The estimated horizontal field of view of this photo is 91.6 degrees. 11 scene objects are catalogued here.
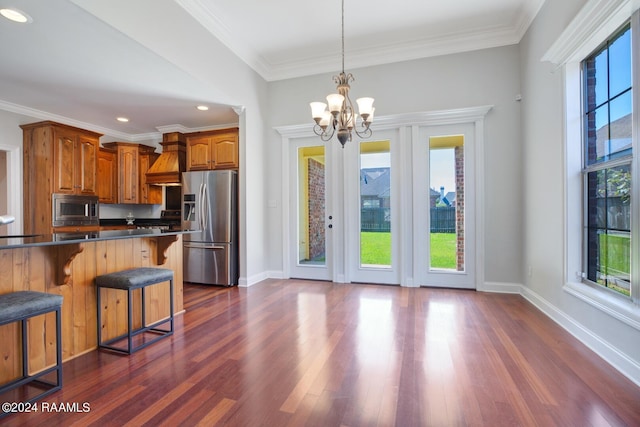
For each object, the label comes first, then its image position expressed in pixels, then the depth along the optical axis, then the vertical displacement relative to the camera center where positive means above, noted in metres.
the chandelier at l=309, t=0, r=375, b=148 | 2.66 +0.89
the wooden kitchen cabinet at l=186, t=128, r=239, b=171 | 4.64 +0.98
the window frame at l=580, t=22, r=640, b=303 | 2.04 +0.40
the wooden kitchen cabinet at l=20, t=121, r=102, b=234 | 4.44 +0.69
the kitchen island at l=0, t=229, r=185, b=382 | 1.91 -0.46
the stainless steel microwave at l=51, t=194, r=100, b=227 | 4.48 +0.08
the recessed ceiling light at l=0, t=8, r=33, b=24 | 2.24 +1.48
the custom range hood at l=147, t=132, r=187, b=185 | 5.21 +0.88
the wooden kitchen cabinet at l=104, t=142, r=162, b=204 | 5.48 +0.73
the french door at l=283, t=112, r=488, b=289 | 4.10 +0.10
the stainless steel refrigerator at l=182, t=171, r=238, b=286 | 4.46 -0.21
